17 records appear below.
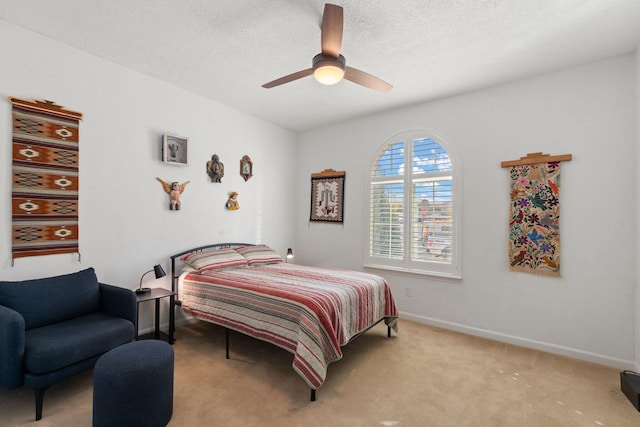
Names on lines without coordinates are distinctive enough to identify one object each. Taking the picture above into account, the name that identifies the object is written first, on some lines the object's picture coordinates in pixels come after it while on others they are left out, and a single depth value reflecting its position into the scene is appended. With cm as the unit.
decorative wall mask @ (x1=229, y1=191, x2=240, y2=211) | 439
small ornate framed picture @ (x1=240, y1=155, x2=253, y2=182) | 459
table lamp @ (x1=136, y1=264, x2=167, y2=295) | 316
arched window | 386
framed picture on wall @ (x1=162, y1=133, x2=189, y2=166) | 359
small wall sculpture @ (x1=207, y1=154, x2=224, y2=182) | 414
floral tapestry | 317
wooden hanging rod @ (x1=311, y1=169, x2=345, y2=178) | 490
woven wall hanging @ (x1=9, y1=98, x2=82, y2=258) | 261
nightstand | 316
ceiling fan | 199
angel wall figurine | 367
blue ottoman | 180
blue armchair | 200
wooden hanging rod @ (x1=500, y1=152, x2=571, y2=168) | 313
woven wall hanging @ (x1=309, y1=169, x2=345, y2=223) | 488
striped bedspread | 239
